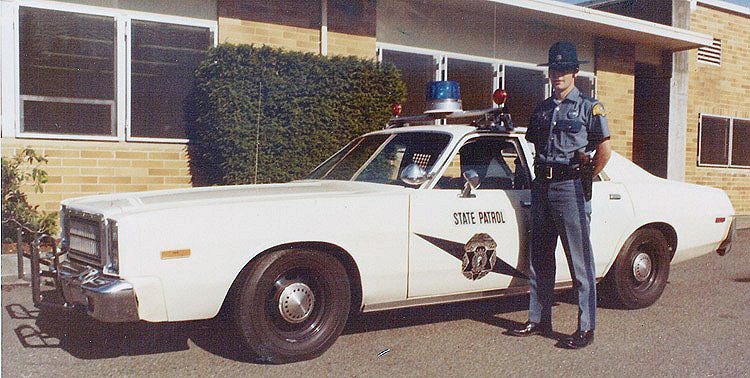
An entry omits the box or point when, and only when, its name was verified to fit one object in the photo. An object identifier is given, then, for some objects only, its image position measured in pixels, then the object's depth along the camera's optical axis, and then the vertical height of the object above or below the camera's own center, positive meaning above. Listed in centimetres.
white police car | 403 -45
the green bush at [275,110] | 867 +61
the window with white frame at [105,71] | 852 +105
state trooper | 499 -3
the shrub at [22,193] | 789 -34
